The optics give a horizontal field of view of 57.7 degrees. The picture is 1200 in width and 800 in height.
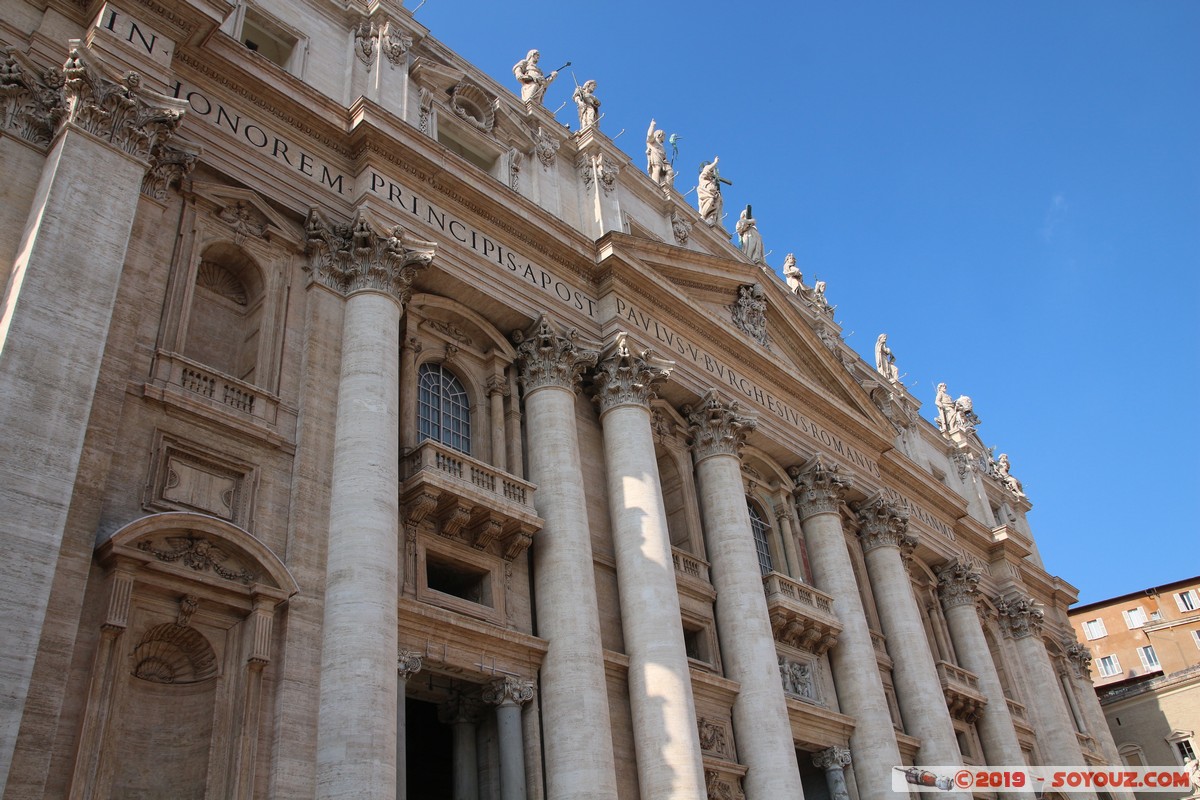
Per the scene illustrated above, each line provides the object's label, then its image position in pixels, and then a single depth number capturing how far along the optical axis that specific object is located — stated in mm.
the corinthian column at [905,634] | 27219
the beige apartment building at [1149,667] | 48281
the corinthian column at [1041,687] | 35500
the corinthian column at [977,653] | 31391
